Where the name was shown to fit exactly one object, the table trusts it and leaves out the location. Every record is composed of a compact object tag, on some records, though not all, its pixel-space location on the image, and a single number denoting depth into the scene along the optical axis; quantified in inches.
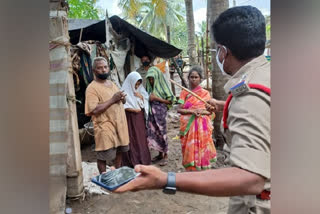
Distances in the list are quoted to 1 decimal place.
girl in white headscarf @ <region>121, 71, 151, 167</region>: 76.7
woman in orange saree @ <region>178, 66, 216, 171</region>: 92.6
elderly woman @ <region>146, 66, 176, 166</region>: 84.4
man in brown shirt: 76.9
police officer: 28.9
